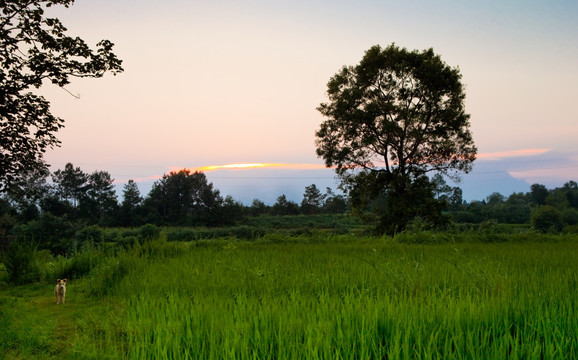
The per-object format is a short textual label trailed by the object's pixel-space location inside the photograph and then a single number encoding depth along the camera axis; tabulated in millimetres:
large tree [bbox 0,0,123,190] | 10117
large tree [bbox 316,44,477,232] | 25594
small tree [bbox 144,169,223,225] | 71688
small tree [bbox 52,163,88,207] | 76875
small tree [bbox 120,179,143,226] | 69106
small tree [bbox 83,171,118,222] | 70125
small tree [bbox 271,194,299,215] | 73000
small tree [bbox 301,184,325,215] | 75688
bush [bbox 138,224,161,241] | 44125
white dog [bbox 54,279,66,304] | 8039
